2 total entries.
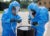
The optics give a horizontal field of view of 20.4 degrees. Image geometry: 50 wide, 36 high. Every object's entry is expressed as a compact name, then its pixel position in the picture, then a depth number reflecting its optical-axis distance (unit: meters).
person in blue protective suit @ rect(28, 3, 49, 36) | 1.56
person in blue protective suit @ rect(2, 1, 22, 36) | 1.61
